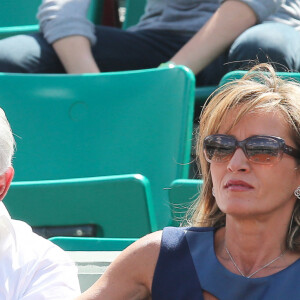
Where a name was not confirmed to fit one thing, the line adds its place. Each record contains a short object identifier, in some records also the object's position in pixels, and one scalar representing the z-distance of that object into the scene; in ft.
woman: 22.92
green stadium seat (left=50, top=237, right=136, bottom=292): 23.56
